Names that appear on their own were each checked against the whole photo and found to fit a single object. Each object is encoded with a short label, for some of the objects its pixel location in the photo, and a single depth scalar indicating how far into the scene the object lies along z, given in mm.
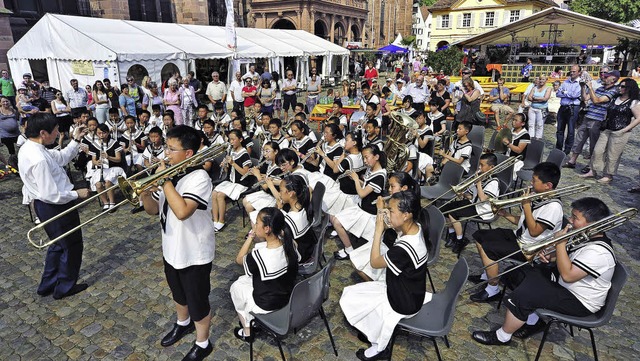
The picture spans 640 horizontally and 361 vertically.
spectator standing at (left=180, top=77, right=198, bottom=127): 12594
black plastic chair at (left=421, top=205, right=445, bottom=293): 4180
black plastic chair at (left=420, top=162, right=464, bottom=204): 6402
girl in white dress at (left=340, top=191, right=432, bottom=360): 3271
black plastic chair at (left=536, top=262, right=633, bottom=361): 3201
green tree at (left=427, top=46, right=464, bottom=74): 22844
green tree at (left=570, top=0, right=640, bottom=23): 32844
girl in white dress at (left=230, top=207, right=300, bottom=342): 3412
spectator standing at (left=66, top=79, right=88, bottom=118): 12383
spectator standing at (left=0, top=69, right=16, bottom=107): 14391
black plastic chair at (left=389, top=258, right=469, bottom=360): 3252
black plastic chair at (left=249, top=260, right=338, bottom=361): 3209
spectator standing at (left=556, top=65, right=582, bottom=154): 9383
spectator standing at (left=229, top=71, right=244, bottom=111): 13742
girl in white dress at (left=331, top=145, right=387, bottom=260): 5234
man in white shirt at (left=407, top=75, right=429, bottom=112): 11867
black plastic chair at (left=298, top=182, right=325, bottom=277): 4254
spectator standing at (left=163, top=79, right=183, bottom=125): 12359
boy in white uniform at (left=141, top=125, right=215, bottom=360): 3180
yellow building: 44875
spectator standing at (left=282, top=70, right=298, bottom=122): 14328
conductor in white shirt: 4305
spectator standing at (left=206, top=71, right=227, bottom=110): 13156
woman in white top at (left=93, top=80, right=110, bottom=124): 12273
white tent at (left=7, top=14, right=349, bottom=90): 14398
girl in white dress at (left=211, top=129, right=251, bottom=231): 6492
